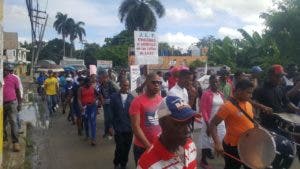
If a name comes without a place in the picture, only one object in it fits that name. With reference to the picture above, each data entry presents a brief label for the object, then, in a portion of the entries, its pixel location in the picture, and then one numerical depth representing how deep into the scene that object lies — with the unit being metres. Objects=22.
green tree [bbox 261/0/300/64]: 14.46
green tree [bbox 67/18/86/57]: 56.40
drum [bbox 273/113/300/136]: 3.10
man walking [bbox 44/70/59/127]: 9.48
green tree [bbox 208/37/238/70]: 17.42
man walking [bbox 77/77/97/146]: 5.72
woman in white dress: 4.01
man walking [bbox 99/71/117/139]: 5.87
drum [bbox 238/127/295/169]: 2.29
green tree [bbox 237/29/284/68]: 15.03
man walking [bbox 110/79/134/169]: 4.00
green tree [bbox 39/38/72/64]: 56.40
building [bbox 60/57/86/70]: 35.12
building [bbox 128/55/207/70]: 30.45
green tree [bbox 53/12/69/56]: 55.97
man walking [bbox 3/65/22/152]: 5.06
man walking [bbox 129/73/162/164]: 2.84
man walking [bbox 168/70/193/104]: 3.25
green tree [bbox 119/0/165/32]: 31.65
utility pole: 14.58
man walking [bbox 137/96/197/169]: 1.57
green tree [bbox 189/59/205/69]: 23.75
